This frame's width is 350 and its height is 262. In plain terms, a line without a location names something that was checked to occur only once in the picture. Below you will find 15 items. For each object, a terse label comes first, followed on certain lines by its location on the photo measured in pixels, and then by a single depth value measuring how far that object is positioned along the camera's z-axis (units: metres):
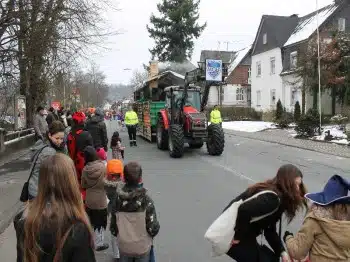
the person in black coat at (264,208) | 3.24
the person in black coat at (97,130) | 9.29
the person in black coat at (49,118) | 17.34
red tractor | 15.53
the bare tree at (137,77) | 78.86
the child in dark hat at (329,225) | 2.80
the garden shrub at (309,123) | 23.41
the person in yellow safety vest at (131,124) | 19.93
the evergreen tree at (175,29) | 50.81
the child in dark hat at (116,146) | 10.83
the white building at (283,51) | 37.53
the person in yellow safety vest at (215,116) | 23.14
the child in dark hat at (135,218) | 3.99
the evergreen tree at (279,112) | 34.42
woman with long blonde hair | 2.31
